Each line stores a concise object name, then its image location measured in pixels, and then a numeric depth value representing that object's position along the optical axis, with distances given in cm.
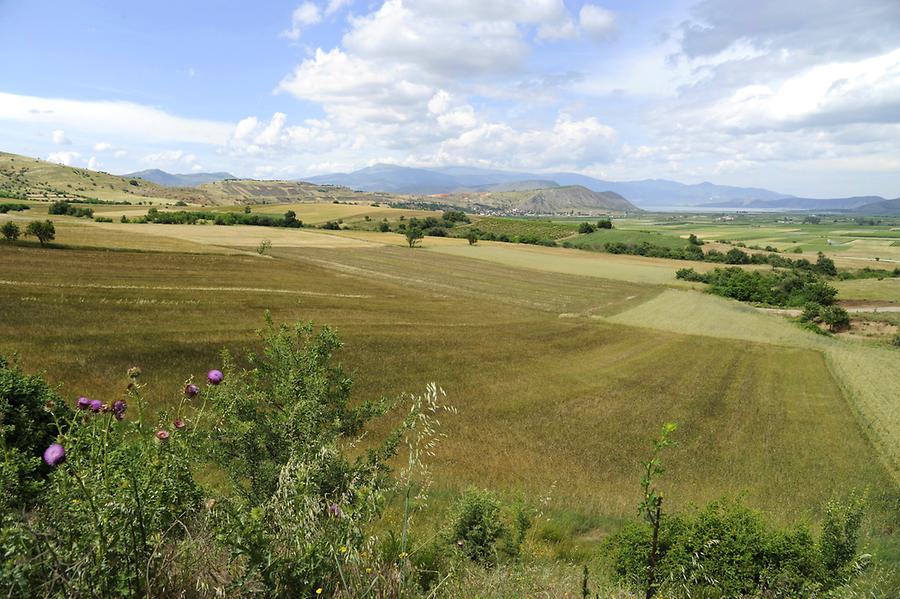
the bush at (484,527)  848
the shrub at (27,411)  780
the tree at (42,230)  4453
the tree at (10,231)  4412
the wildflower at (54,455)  312
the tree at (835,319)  5306
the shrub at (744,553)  865
